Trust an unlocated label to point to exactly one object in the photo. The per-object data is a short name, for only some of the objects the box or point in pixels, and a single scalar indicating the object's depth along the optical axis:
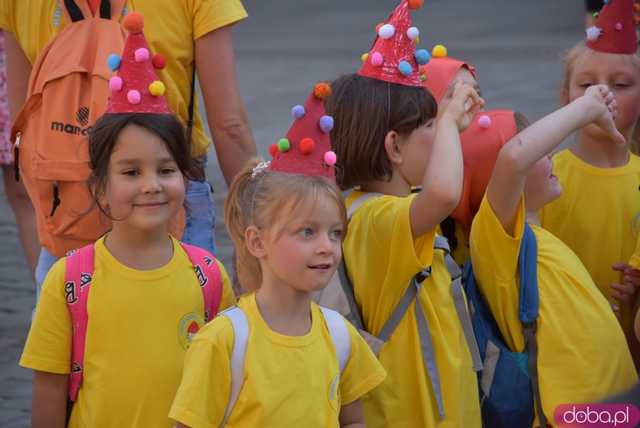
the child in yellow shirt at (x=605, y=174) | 8.09
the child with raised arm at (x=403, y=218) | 6.58
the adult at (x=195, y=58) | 7.26
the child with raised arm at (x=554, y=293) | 6.86
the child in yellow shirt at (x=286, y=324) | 5.85
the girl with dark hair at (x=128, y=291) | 6.25
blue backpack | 7.05
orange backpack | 7.04
